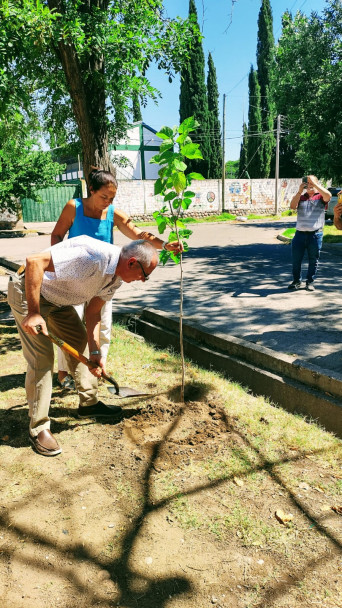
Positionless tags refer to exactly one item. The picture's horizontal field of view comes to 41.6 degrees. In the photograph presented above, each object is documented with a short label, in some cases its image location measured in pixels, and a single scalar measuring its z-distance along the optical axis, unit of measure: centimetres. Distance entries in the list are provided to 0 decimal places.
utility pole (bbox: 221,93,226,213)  3002
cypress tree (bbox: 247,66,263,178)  3931
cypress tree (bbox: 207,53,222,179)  3644
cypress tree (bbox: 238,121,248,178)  4106
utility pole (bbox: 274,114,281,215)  2924
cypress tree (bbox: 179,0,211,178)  3422
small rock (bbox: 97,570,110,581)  210
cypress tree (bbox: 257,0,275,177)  3925
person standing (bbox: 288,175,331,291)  677
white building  3538
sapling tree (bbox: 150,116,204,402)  321
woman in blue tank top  338
